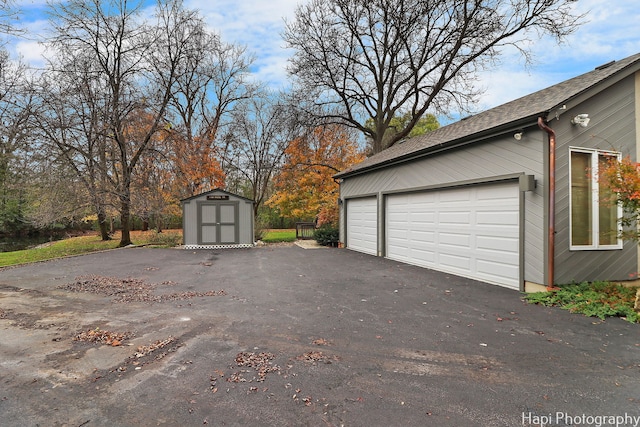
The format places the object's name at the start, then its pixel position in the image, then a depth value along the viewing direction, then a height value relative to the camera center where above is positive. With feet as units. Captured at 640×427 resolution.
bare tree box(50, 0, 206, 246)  45.03 +22.52
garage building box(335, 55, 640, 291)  18.83 +1.68
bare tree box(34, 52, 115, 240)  42.83 +12.06
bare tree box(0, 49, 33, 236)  43.42 +12.21
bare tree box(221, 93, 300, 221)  76.79 +16.65
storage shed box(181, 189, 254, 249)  46.96 -1.03
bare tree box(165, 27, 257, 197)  60.49 +25.80
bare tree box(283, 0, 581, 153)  48.83 +27.11
